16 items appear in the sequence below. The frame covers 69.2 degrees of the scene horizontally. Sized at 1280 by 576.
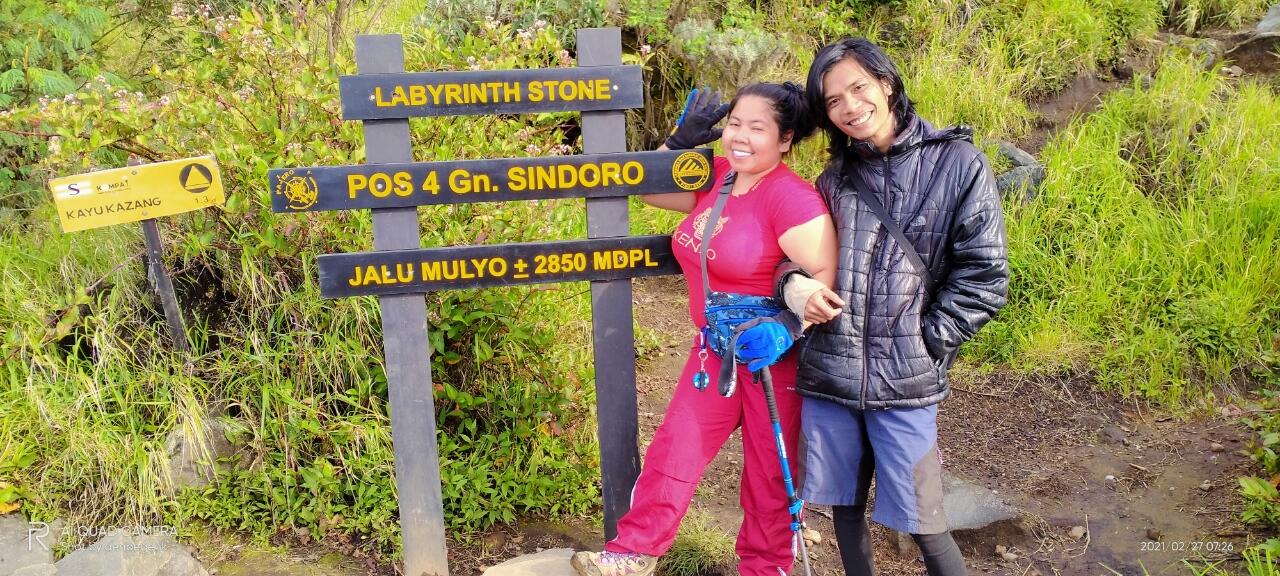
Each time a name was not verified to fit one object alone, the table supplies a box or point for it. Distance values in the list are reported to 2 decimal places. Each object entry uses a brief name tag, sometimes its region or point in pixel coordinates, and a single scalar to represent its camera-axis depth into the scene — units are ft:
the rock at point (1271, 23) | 21.33
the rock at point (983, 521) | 12.73
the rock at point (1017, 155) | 18.57
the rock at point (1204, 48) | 21.13
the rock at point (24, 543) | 11.70
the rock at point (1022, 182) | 17.94
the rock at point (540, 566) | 11.19
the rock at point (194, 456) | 12.69
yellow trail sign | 11.55
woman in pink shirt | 9.32
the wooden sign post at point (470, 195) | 10.20
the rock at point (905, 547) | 12.56
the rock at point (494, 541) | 12.79
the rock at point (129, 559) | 11.49
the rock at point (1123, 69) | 21.47
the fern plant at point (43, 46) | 16.90
